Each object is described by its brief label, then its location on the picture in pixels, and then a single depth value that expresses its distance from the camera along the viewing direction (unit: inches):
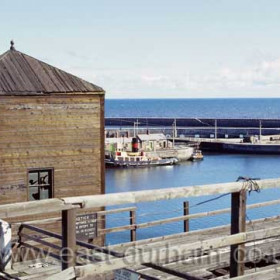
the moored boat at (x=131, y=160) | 3297.0
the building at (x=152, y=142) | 3595.0
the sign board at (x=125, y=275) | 209.9
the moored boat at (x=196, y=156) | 3595.0
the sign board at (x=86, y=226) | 507.2
